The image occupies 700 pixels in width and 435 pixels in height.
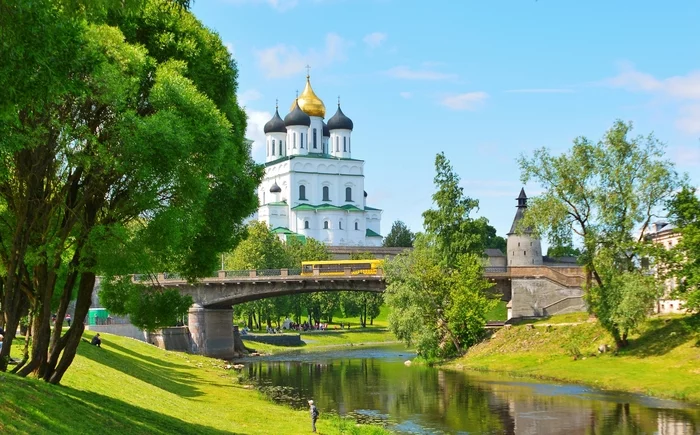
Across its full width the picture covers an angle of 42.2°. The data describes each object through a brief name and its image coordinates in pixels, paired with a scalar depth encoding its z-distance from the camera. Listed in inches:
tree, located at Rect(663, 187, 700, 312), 1846.7
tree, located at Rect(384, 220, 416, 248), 6965.1
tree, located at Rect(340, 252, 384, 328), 4503.0
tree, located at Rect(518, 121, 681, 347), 2028.8
